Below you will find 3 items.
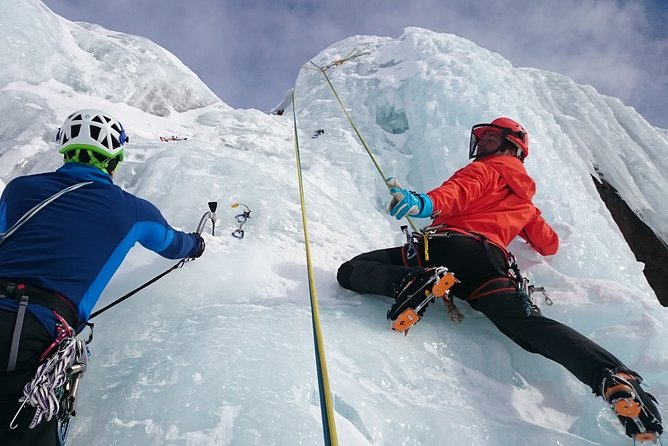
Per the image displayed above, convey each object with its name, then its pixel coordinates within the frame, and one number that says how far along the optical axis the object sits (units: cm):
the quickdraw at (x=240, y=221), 349
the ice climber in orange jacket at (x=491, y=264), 167
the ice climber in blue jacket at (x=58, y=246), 128
